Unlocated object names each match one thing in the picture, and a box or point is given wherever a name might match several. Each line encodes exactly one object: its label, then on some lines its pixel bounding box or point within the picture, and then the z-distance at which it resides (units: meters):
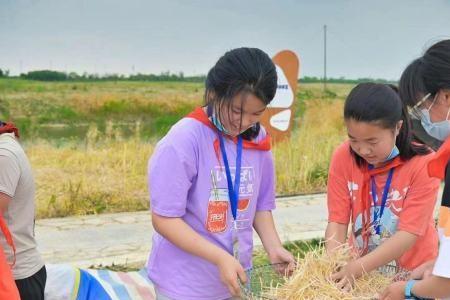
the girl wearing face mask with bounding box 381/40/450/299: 1.86
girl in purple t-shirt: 2.17
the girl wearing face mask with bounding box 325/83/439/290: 2.44
